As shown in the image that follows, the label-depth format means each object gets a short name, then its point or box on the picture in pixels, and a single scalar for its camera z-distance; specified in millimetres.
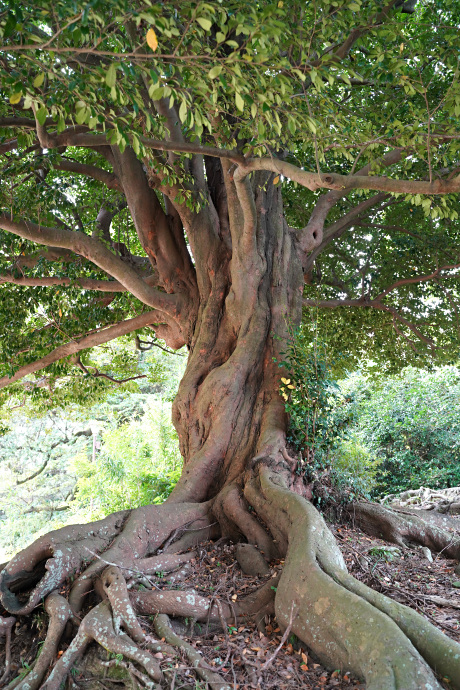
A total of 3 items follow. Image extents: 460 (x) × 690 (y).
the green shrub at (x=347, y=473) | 5820
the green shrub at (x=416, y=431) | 12641
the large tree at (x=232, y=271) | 3223
